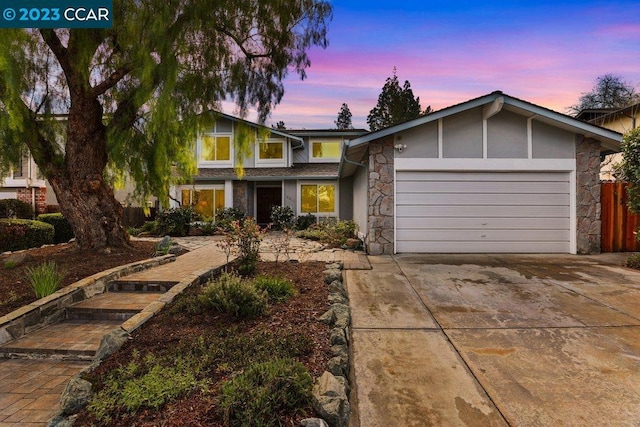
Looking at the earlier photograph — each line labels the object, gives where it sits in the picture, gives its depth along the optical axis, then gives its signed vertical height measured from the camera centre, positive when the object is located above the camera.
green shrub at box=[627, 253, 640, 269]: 6.83 -1.10
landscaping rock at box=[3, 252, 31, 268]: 6.16 -0.95
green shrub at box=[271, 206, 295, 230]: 15.27 -0.34
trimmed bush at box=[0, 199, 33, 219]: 11.87 +0.00
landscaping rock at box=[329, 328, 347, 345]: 3.21 -1.24
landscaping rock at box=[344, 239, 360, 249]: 9.61 -1.01
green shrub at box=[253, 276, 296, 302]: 4.38 -1.05
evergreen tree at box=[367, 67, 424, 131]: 33.91 +10.59
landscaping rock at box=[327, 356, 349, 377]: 2.69 -1.27
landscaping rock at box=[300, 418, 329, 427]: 2.03 -1.28
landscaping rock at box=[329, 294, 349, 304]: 4.45 -1.21
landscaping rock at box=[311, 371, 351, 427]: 2.13 -1.25
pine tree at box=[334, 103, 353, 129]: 48.33 +12.96
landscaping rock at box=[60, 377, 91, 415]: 2.25 -1.27
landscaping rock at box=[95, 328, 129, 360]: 3.02 -1.23
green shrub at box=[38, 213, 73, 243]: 10.81 -0.55
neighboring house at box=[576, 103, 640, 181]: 14.84 +4.23
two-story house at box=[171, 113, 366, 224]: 15.73 +1.31
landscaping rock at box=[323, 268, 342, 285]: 5.54 -1.13
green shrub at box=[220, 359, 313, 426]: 2.02 -1.17
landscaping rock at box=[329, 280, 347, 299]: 4.90 -1.19
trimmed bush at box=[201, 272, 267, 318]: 3.73 -1.01
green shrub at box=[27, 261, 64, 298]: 4.68 -1.01
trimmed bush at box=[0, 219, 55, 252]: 8.36 -0.64
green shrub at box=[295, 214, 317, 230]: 15.14 -0.61
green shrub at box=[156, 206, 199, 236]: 13.02 -0.51
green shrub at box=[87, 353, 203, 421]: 2.18 -1.23
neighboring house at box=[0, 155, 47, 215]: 16.66 +1.05
